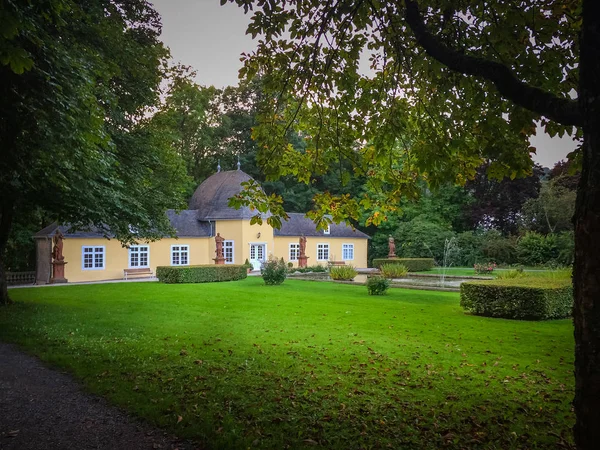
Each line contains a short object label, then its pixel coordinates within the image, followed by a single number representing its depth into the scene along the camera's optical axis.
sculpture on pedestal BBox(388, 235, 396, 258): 35.84
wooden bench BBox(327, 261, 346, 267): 35.24
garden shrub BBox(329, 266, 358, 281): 23.38
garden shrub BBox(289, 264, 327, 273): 29.84
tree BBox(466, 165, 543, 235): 34.66
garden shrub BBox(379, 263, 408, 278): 24.33
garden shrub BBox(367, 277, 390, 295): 16.81
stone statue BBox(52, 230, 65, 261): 23.62
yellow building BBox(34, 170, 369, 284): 25.44
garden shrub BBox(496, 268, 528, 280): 15.78
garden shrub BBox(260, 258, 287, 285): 20.95
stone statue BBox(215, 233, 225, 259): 29.52
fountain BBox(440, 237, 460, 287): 34.84
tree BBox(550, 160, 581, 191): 31.76
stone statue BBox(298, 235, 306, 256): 34.31
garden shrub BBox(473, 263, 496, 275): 27.62
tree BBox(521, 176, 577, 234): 29.95
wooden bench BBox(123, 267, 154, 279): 27.06
